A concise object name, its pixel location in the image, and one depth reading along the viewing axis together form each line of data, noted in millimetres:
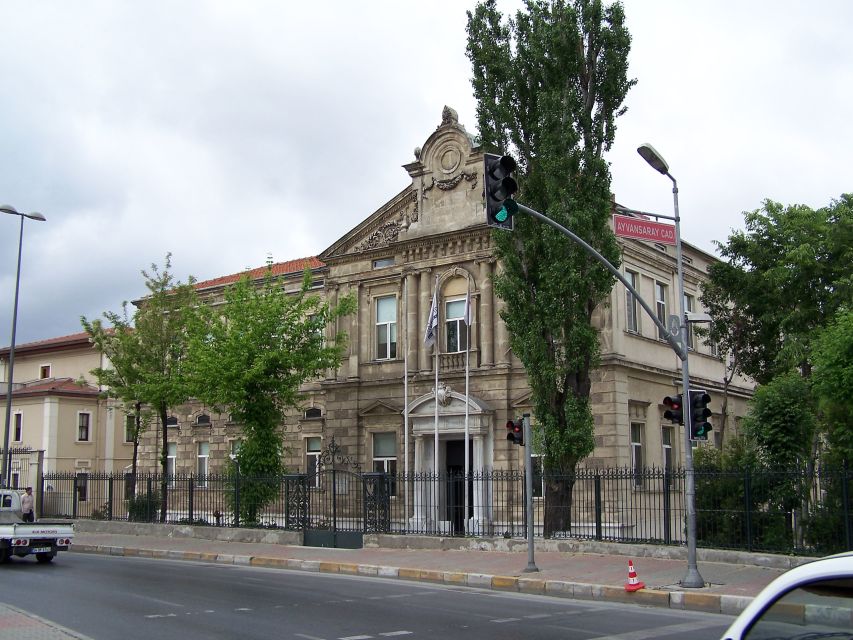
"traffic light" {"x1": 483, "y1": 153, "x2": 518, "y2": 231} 12734
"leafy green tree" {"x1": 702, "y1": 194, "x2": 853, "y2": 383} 26766
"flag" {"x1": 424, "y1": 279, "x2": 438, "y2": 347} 30125
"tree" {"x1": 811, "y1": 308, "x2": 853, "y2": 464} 17938
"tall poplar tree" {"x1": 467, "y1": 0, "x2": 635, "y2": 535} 23047
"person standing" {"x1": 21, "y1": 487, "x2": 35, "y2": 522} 24016
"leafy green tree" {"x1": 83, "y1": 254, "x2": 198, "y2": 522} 32688
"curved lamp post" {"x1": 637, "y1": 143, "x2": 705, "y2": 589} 16047
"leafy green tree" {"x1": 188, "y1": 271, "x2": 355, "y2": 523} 28266
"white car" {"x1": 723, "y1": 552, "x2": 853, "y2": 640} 3666
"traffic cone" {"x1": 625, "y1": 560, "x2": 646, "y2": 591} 15617
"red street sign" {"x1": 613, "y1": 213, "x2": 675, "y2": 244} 15141
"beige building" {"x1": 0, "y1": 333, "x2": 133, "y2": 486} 48656
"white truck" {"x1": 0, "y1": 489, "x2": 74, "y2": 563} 20641
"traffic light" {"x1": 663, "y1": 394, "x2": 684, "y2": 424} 17031
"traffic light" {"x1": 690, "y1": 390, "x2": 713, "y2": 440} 16516
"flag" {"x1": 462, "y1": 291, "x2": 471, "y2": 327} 29203
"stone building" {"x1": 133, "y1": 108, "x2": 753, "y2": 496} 29375
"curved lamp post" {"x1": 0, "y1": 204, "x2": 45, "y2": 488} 29984
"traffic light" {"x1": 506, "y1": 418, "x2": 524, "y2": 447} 19830
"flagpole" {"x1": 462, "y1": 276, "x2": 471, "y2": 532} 29138
